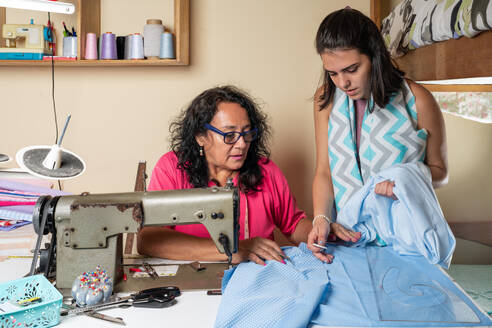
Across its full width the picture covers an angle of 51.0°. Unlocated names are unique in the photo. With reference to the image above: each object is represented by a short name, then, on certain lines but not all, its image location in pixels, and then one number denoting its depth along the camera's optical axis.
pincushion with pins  1.32
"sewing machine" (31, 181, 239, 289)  1.43
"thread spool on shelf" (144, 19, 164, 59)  2.98
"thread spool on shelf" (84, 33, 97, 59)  3.00
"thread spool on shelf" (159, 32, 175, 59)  2.97
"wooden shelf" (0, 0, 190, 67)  2.97
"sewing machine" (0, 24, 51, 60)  2.99
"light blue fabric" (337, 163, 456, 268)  1.56
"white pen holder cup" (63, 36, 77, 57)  3.02
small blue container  1.13
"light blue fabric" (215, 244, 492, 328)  1.19
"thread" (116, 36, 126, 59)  3.04
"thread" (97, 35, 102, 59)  3.03
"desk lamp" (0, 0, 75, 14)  1.79
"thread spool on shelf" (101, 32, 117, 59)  2.99
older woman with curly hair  2.04
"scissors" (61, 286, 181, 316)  1.29
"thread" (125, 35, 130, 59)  3.02
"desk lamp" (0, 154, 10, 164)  2.10
